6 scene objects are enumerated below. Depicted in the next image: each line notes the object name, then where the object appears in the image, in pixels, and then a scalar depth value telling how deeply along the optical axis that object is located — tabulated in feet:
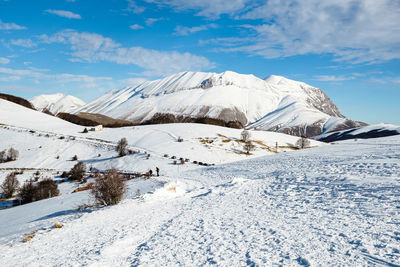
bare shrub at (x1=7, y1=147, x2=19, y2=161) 176.41
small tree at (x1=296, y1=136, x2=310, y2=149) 279.49
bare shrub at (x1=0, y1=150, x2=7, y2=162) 174.88
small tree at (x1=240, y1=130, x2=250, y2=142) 270.16
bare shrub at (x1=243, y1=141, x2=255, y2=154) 220.55
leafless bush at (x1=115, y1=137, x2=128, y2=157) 183.48
